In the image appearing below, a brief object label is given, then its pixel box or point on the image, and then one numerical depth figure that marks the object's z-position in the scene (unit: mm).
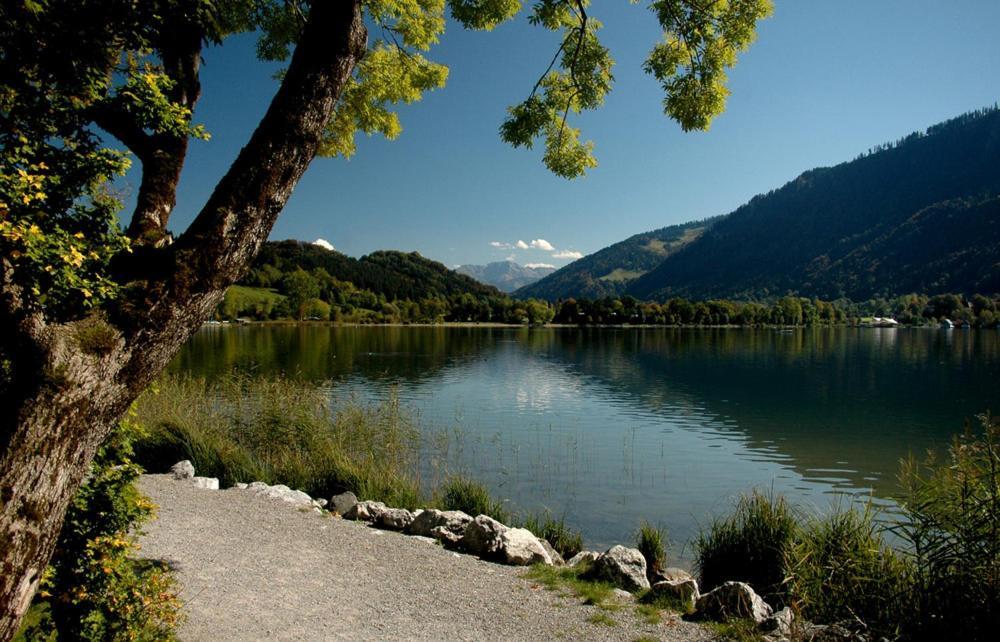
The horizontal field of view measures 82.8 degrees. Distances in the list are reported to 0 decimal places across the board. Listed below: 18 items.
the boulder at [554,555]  8828
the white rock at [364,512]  10203
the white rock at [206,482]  11218
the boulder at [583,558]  8828
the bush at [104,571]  4332
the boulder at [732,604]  6625
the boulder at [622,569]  7754
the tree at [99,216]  2904
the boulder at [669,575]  8984
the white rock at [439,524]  9344
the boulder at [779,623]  5946
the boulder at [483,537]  8672
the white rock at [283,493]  10592
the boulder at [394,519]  9867
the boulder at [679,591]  7221
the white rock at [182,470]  11742
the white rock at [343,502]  10501
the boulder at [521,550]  8453
